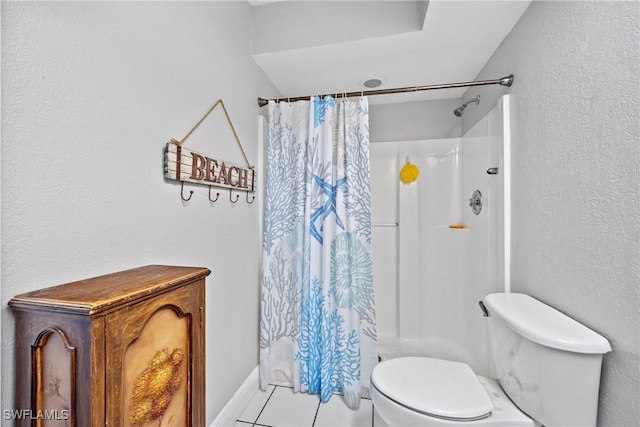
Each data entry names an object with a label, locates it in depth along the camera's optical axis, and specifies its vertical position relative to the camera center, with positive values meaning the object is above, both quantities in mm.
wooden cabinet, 535 -304
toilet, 861 -645
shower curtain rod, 1444 +705
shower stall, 1983 -282
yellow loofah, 2258 +323
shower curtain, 1654 -198
